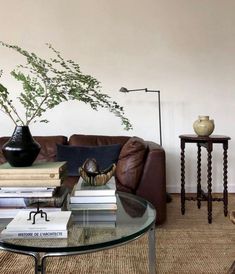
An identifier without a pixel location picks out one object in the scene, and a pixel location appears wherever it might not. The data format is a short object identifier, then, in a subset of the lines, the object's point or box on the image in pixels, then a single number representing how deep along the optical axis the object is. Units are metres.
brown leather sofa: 2.70
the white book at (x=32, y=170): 1.48
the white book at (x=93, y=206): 1.58
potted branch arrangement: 1.56
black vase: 1.56
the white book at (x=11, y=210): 1.47
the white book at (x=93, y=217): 1.48
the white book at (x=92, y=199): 1.59
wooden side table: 2.83
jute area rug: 1.97
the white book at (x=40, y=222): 1.25
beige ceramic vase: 2.90
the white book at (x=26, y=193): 1.48
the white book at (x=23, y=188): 1.48
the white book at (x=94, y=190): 1.59
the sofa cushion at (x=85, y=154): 2.98
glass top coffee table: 1.17
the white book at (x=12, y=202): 1.50
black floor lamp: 3.54
